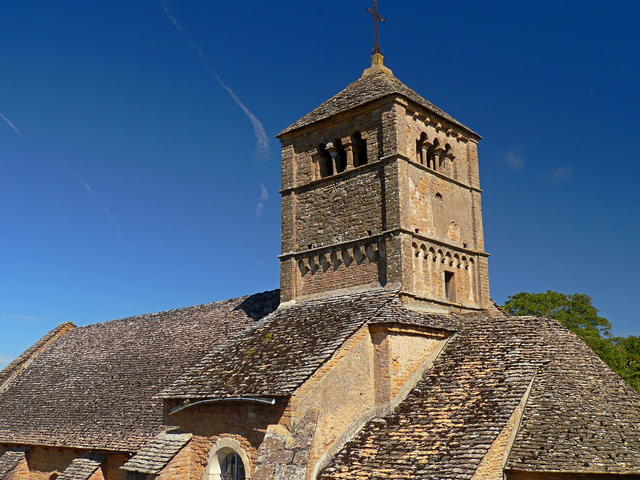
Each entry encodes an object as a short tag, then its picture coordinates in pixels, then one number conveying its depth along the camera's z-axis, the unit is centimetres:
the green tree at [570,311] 4072
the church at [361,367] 1386
